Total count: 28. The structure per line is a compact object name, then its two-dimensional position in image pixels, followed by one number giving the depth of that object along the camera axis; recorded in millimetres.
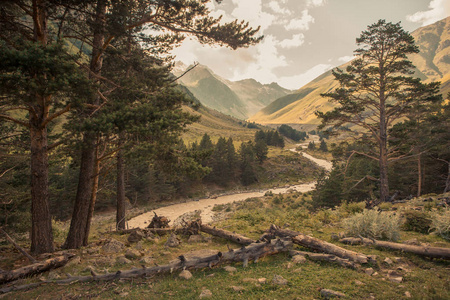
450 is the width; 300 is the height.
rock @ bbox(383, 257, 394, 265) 5968
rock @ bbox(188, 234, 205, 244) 9117
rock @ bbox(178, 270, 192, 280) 5758
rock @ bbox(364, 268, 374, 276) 5524
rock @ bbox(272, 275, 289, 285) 5207
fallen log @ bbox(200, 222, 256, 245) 8062
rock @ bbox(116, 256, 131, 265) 6836
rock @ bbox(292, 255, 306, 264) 6447
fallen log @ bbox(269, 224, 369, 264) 6195
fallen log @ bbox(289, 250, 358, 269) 5966
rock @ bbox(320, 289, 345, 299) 4508
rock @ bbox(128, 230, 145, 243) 9555
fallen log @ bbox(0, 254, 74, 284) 5375
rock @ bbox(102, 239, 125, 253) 8259
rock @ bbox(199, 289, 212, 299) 4745
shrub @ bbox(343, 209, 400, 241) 7680
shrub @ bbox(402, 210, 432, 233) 8959
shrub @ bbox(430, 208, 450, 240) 7686
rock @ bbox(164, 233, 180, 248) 8484
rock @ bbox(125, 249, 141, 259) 7366
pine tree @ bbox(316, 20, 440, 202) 14312
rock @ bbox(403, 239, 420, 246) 6894
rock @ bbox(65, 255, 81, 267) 6673
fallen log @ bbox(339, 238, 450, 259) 5937
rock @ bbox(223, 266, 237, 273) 6086
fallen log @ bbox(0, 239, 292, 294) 5516
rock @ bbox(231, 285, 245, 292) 4977
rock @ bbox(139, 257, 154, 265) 6810
